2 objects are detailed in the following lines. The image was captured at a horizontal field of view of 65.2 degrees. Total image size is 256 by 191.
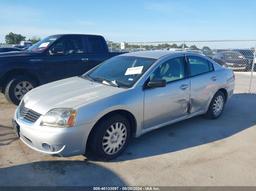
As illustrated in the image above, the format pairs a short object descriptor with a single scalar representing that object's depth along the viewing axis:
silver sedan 2.58
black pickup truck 4.87
